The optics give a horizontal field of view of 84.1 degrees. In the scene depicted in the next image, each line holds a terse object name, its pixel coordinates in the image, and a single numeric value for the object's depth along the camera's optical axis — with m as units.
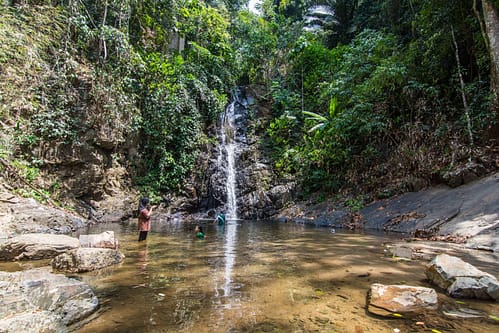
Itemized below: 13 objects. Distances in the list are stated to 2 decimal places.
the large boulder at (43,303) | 1.80
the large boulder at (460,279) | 2.44
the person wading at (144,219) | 6.16
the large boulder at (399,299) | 2.21
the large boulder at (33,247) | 4.18
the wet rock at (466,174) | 7.23
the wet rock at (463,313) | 2.10
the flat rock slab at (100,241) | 4.81
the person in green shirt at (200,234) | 6.79
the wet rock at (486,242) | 4.65
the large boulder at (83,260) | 3.61
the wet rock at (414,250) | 4.11
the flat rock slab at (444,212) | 5.55
